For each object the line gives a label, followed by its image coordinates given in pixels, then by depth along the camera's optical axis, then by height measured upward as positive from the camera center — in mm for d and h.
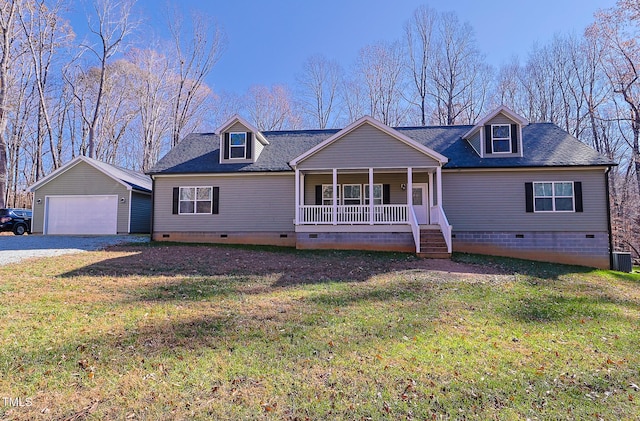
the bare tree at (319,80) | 29156 +12262
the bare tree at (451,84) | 26641 +10827
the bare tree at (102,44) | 24453 +13150
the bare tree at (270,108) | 30219 +10304
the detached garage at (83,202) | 17391 +1269
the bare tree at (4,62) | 20469 +9863
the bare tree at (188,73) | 29031 +13031
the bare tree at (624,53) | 17109 +9443
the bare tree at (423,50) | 27172 +13676
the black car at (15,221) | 18605 +344
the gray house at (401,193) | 13273 +1328
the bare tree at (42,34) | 22250 +13085
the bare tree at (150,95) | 28156 +11095
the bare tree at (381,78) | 27328 +11639
